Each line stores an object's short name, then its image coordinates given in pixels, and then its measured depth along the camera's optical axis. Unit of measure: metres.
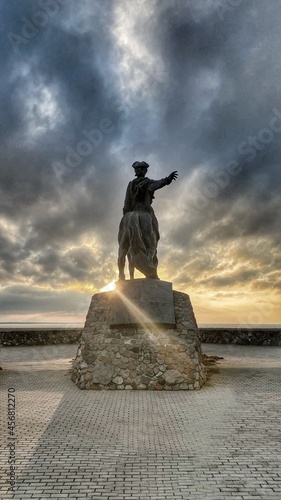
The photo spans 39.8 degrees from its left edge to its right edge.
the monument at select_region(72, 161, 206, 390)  8.27
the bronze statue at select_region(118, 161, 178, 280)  9.58
